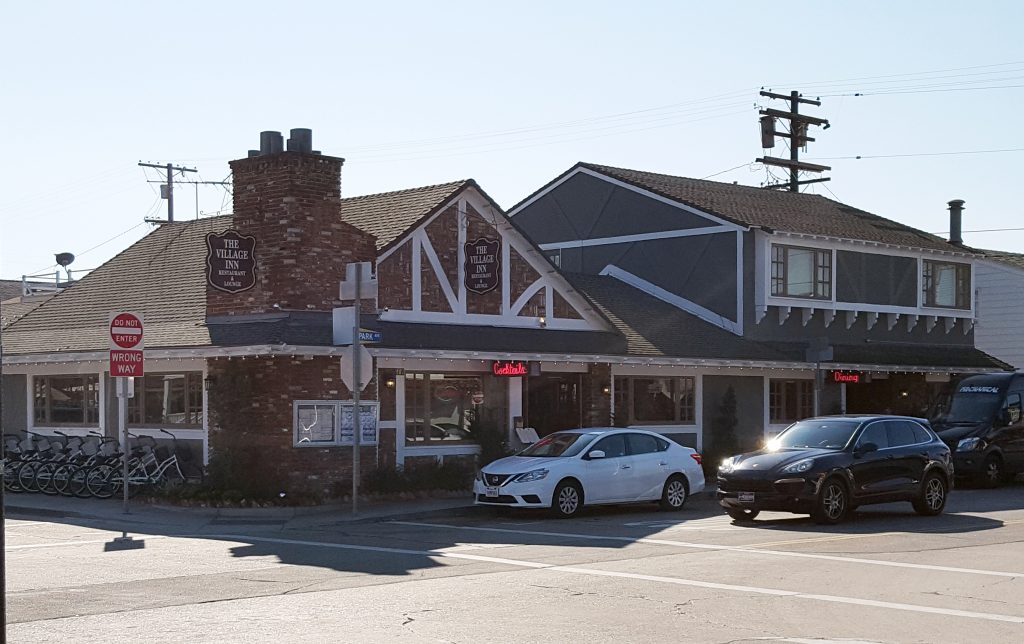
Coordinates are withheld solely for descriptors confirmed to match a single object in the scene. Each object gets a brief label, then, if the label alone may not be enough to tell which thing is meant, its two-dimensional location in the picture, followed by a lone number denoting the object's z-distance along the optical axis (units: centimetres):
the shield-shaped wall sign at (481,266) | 2531
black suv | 1875
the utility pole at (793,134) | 4903
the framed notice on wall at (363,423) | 2264
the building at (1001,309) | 4278
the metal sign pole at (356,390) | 2020
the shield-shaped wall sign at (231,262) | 2295
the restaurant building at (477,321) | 2248
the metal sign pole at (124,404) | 1953
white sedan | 2000
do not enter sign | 1936
